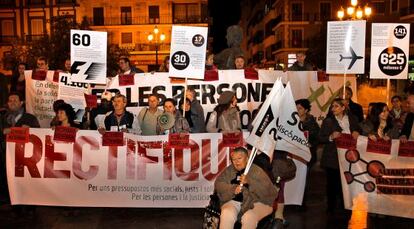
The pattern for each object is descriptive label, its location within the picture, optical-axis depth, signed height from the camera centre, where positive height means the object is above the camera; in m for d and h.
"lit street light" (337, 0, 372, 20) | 20.58 +2.70
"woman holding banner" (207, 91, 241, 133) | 8.31 -0.62
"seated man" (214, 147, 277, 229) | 5.70 -1.20
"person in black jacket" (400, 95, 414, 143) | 7.65 -0.69
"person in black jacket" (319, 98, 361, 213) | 8.04 -0.86
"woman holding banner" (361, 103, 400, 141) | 7.76 -0.82
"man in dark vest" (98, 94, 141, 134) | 8.27 -0.64
